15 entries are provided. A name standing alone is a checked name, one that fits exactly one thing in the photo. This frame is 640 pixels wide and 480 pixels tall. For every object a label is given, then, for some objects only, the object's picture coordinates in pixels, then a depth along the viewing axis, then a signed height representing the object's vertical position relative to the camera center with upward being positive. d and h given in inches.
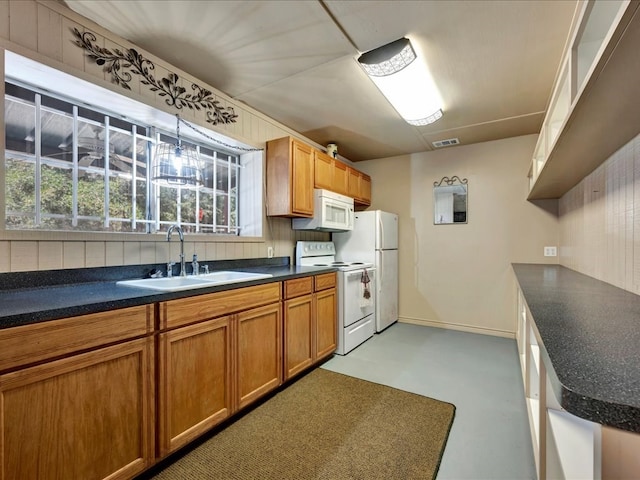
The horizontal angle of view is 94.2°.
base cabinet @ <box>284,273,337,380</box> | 92.6 -28.0
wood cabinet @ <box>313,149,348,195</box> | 127.6 +30.4
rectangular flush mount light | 76.8 +47.4
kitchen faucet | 81.1 +0.0
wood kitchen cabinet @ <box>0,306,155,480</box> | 40.8 -24.9
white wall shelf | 32.3 +20.3
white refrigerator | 142.5 -5.1
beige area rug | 58.9 -45.6
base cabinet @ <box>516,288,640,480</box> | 24.9 -22.2
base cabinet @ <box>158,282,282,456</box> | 59.4 -27.5
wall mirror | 148.4 +19.8
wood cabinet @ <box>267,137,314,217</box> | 112.8 +23.9
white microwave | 125.3 +11.2
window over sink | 64.9 +19.4
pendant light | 79.7 +19.9
